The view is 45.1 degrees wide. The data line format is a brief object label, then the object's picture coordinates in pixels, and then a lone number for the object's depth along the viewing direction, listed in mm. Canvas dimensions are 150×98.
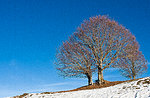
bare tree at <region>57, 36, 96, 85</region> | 29094
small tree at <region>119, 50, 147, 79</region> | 36094
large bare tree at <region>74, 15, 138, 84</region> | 28808
